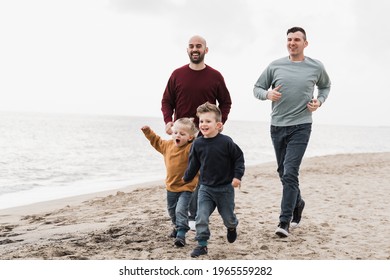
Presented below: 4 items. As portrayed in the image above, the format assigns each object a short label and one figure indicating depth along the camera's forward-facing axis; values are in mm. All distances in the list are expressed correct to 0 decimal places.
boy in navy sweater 3775
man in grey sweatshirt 4555
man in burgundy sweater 4294
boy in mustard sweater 4078
